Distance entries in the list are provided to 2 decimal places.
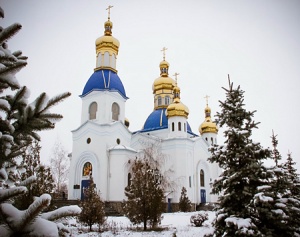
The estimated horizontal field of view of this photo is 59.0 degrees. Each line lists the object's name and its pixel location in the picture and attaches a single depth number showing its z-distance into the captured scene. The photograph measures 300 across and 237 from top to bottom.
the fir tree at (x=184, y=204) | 25.00
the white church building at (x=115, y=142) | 25.41
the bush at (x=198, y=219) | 14.08
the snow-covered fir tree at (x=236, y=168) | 6.70
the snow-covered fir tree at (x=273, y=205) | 6.19
